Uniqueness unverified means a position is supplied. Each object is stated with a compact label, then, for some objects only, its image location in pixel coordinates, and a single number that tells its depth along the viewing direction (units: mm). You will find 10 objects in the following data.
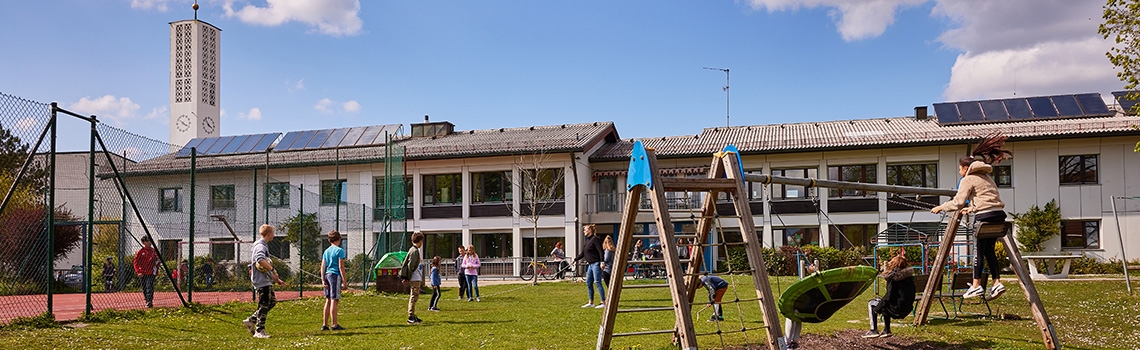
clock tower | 63125
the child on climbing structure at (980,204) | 9617
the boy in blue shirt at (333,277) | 12594
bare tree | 37969
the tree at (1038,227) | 32625
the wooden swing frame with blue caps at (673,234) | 7852
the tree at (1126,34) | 15961
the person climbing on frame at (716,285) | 12938
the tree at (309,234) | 27675
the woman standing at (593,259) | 16812
